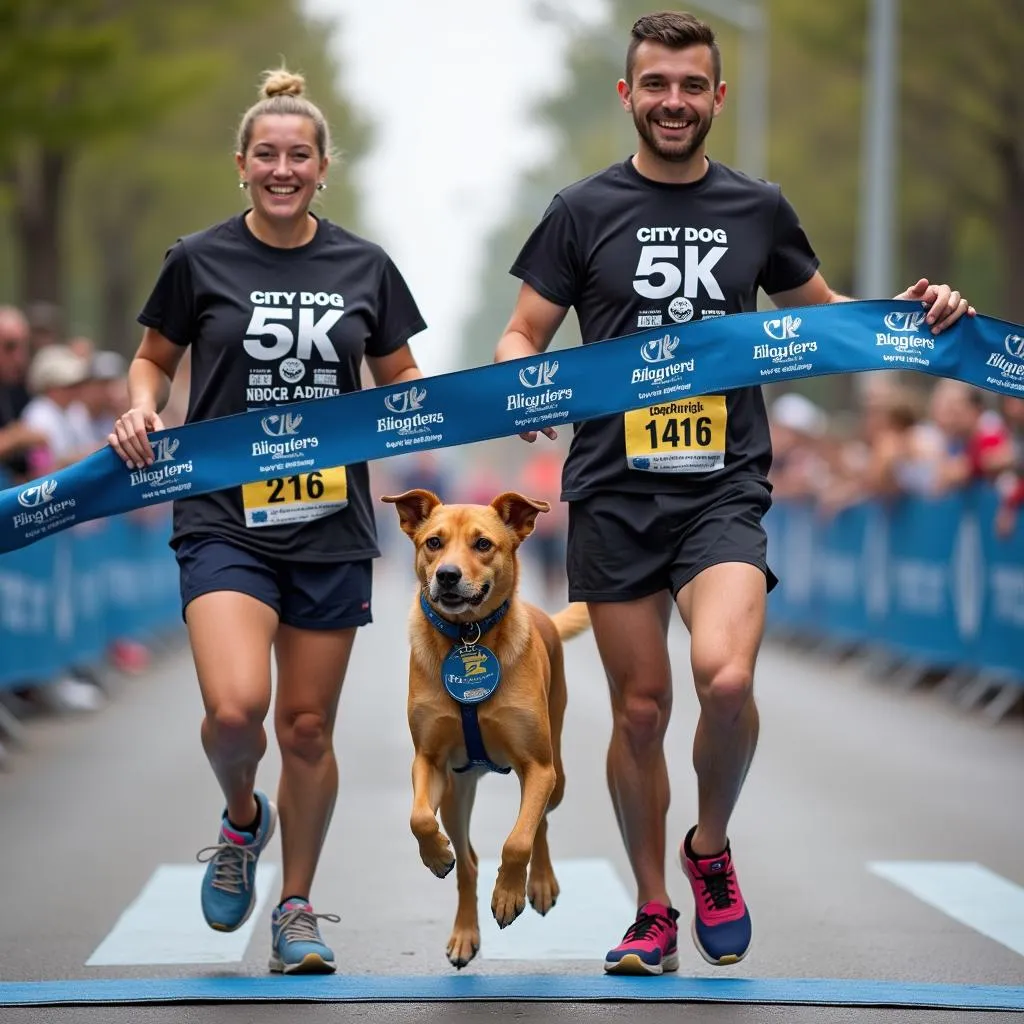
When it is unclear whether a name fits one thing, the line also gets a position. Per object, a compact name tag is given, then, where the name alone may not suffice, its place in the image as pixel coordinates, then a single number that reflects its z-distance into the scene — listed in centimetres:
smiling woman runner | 1220
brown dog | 1141
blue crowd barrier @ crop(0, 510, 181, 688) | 2513
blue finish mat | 1120
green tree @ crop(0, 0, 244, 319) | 4500
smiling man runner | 1170
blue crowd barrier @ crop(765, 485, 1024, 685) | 2731
